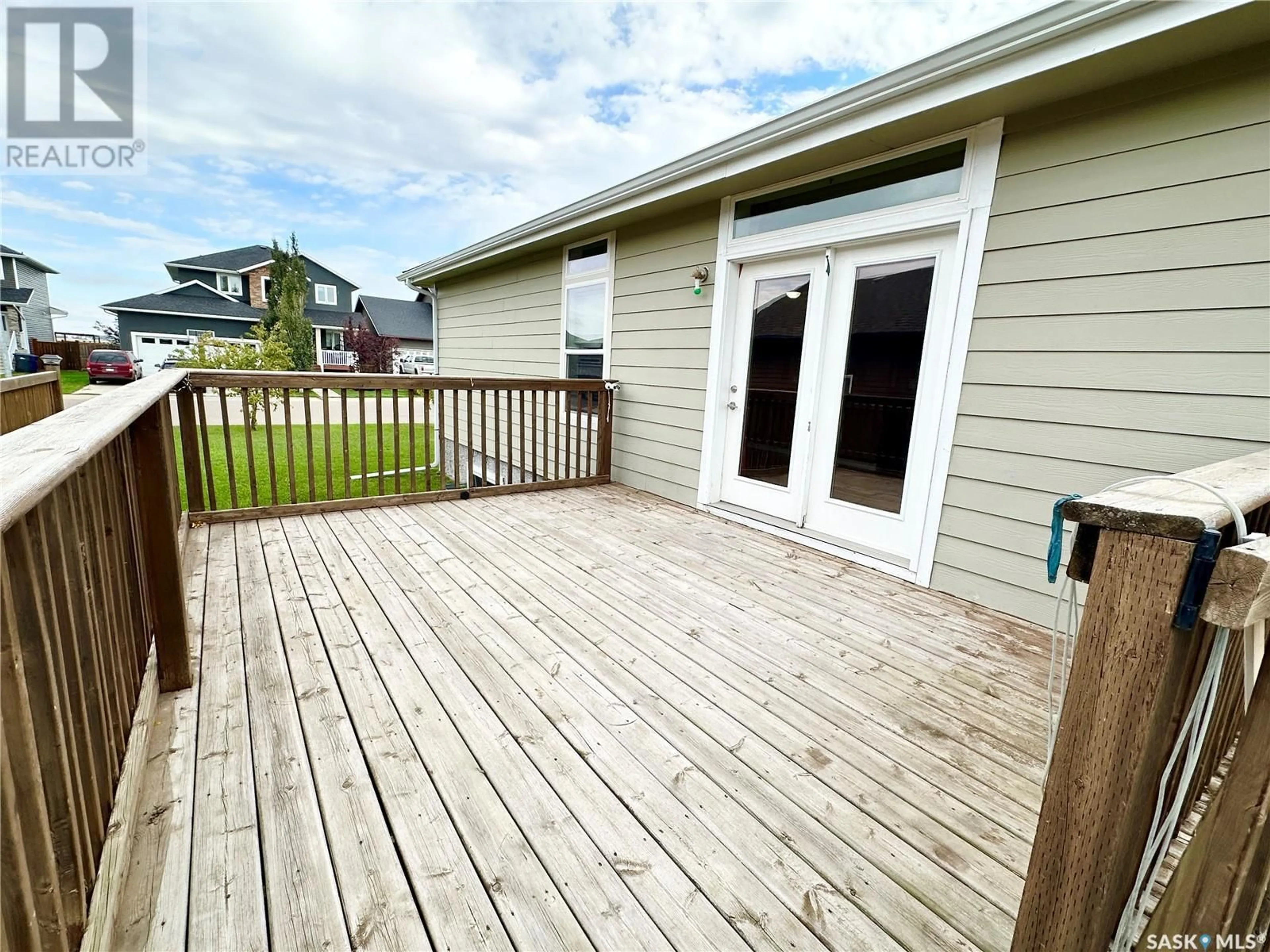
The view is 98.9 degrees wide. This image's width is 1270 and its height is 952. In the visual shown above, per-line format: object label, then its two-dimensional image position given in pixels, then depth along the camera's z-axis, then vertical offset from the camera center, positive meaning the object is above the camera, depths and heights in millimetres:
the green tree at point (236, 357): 9164 +23
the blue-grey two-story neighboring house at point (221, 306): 22781 +2287
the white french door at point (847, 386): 3053 +28
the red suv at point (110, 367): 16969 -469
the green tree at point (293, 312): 19062 +1723
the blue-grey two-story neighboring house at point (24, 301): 17203 +1630
